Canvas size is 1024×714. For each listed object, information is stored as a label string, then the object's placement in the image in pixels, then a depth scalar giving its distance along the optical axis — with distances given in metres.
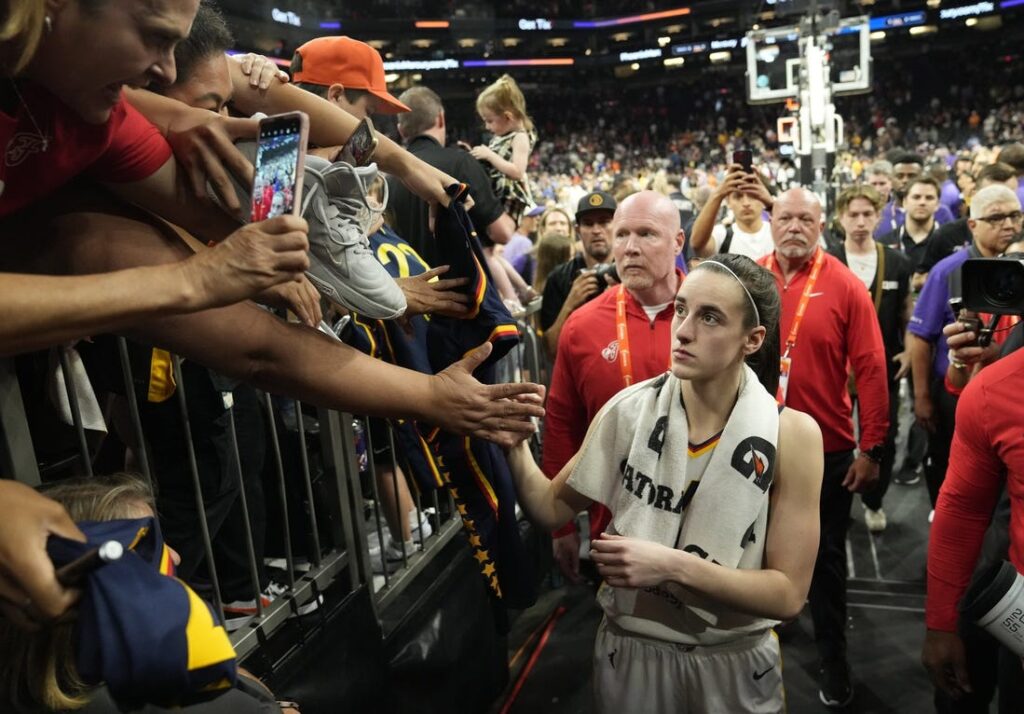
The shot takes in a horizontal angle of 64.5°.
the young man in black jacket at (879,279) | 5.00
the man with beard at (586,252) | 4.62
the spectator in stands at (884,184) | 7.86
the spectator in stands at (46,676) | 1.23
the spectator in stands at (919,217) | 6.29
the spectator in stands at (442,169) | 3.47
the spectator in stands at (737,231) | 4.60
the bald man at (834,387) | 3.61
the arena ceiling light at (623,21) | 35.66
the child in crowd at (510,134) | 4.57
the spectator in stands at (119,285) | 1.12
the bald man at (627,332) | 3.23
